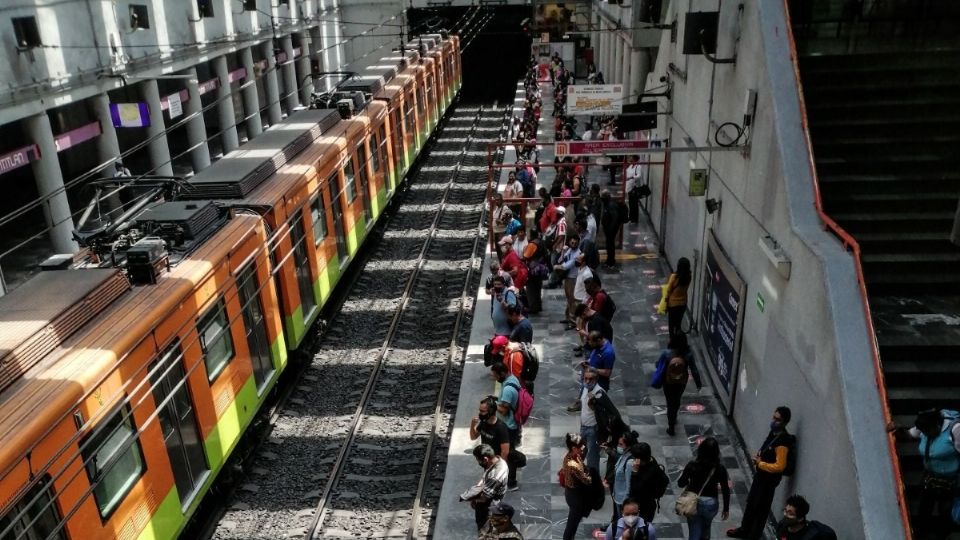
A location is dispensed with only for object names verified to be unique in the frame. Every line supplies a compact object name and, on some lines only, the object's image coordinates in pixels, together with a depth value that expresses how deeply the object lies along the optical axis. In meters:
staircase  7.36
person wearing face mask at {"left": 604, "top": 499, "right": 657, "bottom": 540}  6.53
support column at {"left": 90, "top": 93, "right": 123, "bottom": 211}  20.78
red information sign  11.37
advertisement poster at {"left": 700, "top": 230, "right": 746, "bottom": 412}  9.62
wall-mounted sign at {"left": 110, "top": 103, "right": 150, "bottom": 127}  21.58
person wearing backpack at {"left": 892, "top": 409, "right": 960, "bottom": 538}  6.22
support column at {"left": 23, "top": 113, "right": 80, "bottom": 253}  18.20
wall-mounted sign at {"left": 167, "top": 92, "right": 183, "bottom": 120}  23.47
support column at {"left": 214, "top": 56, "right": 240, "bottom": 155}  29.20
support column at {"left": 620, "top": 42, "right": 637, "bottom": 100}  21.55
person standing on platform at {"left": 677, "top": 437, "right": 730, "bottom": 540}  7.31
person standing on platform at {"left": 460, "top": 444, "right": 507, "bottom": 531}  7.57
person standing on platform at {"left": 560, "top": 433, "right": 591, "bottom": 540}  7.51
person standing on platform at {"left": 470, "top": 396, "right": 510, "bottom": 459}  8.17
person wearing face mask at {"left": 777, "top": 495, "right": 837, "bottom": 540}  6.18
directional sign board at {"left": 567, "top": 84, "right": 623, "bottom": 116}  17.09
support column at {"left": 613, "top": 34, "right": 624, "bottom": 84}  24.93
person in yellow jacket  11.22
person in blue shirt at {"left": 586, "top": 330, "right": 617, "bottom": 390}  9.30
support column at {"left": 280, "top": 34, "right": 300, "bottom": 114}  37.16
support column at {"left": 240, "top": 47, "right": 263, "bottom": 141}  31.94
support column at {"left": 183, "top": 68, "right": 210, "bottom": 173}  26.06
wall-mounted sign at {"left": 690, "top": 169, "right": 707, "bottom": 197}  11.20
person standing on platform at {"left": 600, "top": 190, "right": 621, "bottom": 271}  14.62
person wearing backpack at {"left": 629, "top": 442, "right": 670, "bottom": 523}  7.27
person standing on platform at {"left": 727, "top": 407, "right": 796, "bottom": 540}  7.40
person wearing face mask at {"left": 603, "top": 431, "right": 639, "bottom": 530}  7.43
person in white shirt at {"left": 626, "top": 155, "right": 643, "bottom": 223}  17.31
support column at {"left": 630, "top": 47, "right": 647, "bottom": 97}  18.83
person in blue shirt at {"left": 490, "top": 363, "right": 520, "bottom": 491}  8.48
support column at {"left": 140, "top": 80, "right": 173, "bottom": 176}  23.39
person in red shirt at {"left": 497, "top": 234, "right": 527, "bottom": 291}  12.58
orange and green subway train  5.96
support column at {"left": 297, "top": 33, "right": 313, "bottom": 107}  39.06
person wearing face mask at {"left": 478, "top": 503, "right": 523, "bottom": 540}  6.74
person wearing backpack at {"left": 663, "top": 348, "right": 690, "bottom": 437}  9.26
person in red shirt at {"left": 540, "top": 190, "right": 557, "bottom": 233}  14.43
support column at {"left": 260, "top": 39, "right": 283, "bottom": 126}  34.81
